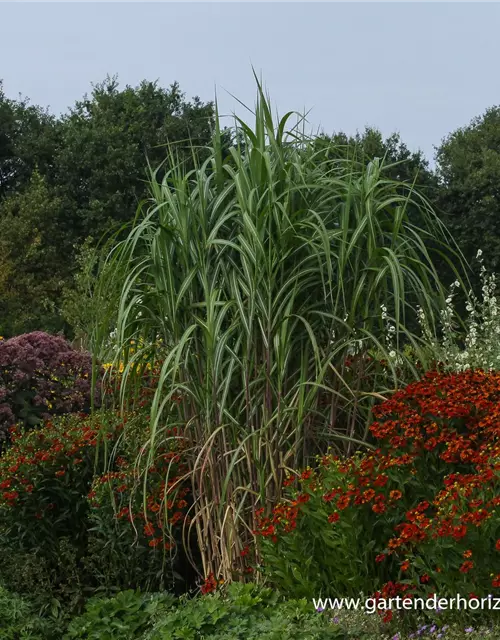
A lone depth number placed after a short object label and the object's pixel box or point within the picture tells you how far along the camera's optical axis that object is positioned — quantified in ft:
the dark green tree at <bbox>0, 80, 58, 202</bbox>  98.78
